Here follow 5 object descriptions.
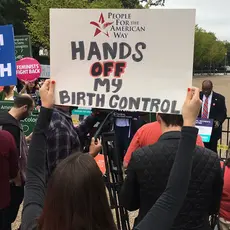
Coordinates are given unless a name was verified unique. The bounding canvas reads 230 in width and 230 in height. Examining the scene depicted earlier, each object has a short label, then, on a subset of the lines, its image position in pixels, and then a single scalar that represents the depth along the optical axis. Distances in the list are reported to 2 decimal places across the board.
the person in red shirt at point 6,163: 2.58
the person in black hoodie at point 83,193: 1.02
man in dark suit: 5.68
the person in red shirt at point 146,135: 3.04
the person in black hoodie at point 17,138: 3.00
